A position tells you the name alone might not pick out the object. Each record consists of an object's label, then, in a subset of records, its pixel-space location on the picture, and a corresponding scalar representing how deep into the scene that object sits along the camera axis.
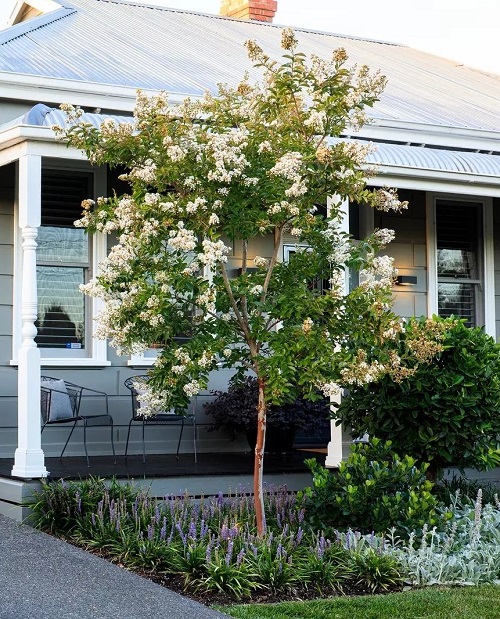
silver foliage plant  6.47
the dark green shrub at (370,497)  7.07
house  8.31
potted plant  10.05
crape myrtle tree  6.52
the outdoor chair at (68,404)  8.76
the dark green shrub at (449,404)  7.65
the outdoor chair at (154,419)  9.55
